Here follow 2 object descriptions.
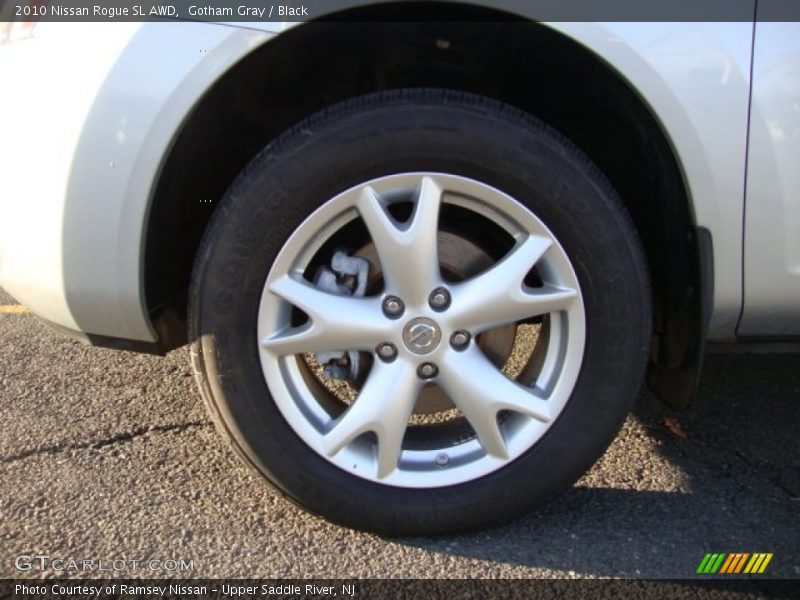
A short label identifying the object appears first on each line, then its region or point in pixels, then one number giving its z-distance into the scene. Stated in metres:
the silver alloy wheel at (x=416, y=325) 1.97
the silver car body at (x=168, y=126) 1.85
